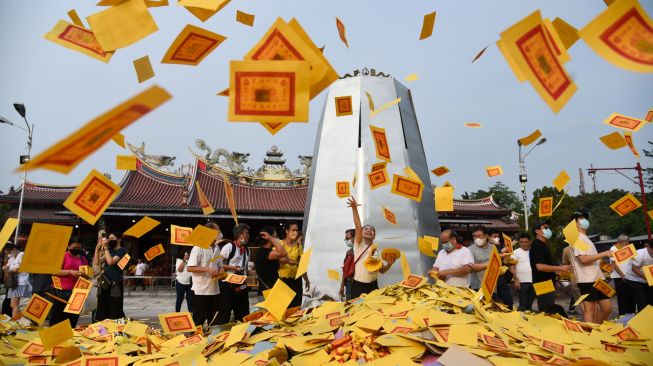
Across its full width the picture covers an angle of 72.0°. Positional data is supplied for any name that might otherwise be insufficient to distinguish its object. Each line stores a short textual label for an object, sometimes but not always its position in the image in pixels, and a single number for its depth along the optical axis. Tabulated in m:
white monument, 6.51
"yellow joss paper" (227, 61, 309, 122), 1.71
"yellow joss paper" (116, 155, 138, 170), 3.85
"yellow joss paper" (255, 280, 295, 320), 3.65
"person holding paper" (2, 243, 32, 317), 5.94
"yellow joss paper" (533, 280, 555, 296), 4.56
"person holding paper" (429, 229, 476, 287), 4.67
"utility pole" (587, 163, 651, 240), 14.61
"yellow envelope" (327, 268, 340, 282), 6.00
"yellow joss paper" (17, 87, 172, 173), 1.36
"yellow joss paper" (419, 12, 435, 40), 3.06
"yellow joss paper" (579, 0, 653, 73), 1.49
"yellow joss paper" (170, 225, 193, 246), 4.53
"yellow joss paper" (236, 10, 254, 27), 2.71
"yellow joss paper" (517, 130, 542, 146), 4.12
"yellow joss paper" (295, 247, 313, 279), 4.69
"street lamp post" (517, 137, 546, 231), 15.15
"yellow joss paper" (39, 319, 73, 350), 3.22
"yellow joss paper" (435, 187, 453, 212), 5.56
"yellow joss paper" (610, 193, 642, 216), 4.79
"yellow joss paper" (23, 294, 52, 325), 3.79
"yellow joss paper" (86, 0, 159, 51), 1.87
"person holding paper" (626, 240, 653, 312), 5.58
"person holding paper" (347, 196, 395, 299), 4.32
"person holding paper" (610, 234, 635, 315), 5.78
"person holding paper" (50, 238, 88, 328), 4.93
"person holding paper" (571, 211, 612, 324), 4.16
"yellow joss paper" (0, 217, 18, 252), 2.88
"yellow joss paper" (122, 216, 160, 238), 4.23
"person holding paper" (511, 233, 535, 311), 5.62
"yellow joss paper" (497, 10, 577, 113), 1.58
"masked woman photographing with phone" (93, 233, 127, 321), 5.10
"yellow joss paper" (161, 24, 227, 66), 2.05
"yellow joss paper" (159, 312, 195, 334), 4.05
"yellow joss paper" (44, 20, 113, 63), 2.02
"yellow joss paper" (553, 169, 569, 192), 5.05
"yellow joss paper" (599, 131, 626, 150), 3.86
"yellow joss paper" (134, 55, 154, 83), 2.32
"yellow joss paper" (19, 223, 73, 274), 2.50
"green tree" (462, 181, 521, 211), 45.13
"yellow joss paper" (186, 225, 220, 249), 4.17
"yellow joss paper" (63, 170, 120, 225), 2.71
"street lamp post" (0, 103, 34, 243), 12.62
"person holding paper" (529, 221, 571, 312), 4.53
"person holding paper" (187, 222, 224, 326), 4.45
